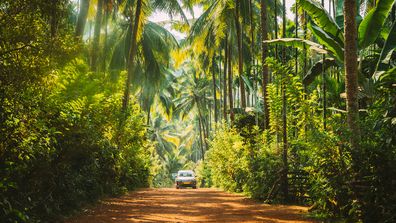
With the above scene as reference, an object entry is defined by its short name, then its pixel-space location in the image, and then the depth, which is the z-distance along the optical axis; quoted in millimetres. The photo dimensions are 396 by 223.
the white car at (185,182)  28469
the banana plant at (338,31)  10625
